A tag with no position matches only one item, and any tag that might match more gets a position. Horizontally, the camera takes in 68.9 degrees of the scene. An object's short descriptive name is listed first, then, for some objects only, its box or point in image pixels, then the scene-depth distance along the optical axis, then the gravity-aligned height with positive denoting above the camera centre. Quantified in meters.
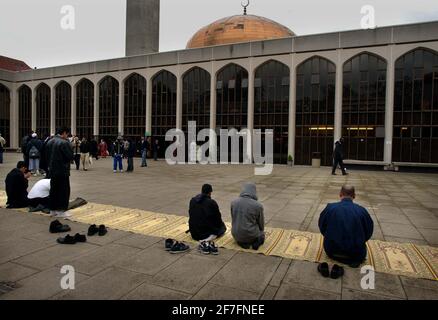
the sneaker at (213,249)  5.07 -1.72
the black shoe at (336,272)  4.22 -1.72
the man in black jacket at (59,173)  7.13 -0.76
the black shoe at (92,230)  5.92 -1.68
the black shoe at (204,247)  5.10 -1.72
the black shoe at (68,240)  5.40 -1.70
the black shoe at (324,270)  4.28 -1.72
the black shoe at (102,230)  5.93 -1.69
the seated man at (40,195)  7.86 -1.37
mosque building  23.78 +4.76
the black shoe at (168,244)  5.24 -1.70
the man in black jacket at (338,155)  17.72 -0.71
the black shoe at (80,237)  5.52 -1.69
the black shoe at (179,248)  5.07 -1.72
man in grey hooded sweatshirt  5.25 -1.28
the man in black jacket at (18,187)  7.64 -1.16
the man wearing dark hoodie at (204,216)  5.61 -1.34
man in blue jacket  4.61 -1.28
